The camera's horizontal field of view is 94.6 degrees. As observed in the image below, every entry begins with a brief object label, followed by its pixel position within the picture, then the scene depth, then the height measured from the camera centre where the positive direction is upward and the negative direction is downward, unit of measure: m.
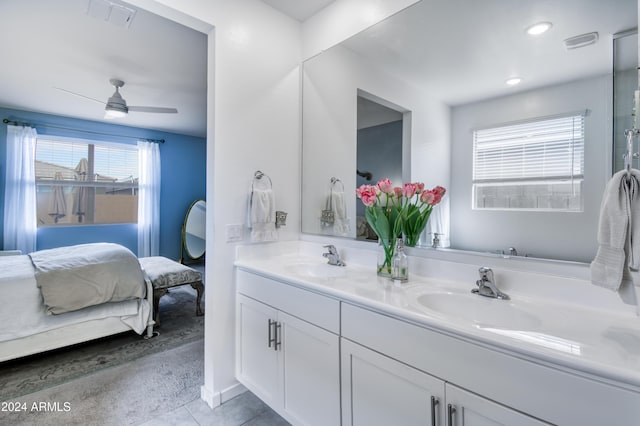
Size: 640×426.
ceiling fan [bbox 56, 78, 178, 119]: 3.00 +1.08
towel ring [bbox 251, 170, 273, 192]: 1.98 +0.24
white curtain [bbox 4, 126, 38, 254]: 4.02 +0.24
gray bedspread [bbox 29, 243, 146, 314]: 2.30 -0.57
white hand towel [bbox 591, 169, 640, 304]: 0.84 -0.06
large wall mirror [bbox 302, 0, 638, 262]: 1.08 +0.48
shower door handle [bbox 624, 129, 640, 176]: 0.98 +0.21
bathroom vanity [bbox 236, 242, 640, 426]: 0.73 -0.44
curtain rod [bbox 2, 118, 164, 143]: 4.02 +1.21
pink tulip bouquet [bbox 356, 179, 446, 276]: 1.46 +0.01
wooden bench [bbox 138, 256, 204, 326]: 2.87 -0.68
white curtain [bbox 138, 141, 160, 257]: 5.13 +0.19
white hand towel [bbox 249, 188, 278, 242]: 1.91 -0.02
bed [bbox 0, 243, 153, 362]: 2.20 -0.73
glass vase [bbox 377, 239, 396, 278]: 1.48 -0.23
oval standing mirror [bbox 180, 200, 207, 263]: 5.63 -0.45
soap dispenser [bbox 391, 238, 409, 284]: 1.42 -0.26
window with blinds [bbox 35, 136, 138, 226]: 4.37 +0.44
